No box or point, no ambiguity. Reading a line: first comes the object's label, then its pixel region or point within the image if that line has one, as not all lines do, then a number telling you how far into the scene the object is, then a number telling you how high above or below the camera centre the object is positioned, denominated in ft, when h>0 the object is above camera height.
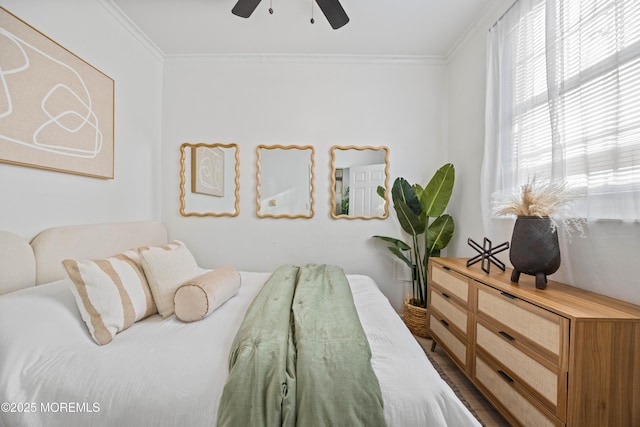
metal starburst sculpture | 5.36 -1.04
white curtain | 3.68 +1.55
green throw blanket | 2.80 -1.87
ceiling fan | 5.36 +4.11
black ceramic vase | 4.27 -0.61
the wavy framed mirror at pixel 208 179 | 8.90 +1.00
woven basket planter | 7.83 -3.24
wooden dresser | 3.15 -1.89
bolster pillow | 4.51 -1.53
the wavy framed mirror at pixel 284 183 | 8.92 +0.88
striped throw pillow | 3.85 -1.33
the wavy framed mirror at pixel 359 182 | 8.92 +0.94
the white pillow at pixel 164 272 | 4.68 -1.19
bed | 2.98 -1.95
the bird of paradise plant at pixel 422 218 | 7.49 -0.21
